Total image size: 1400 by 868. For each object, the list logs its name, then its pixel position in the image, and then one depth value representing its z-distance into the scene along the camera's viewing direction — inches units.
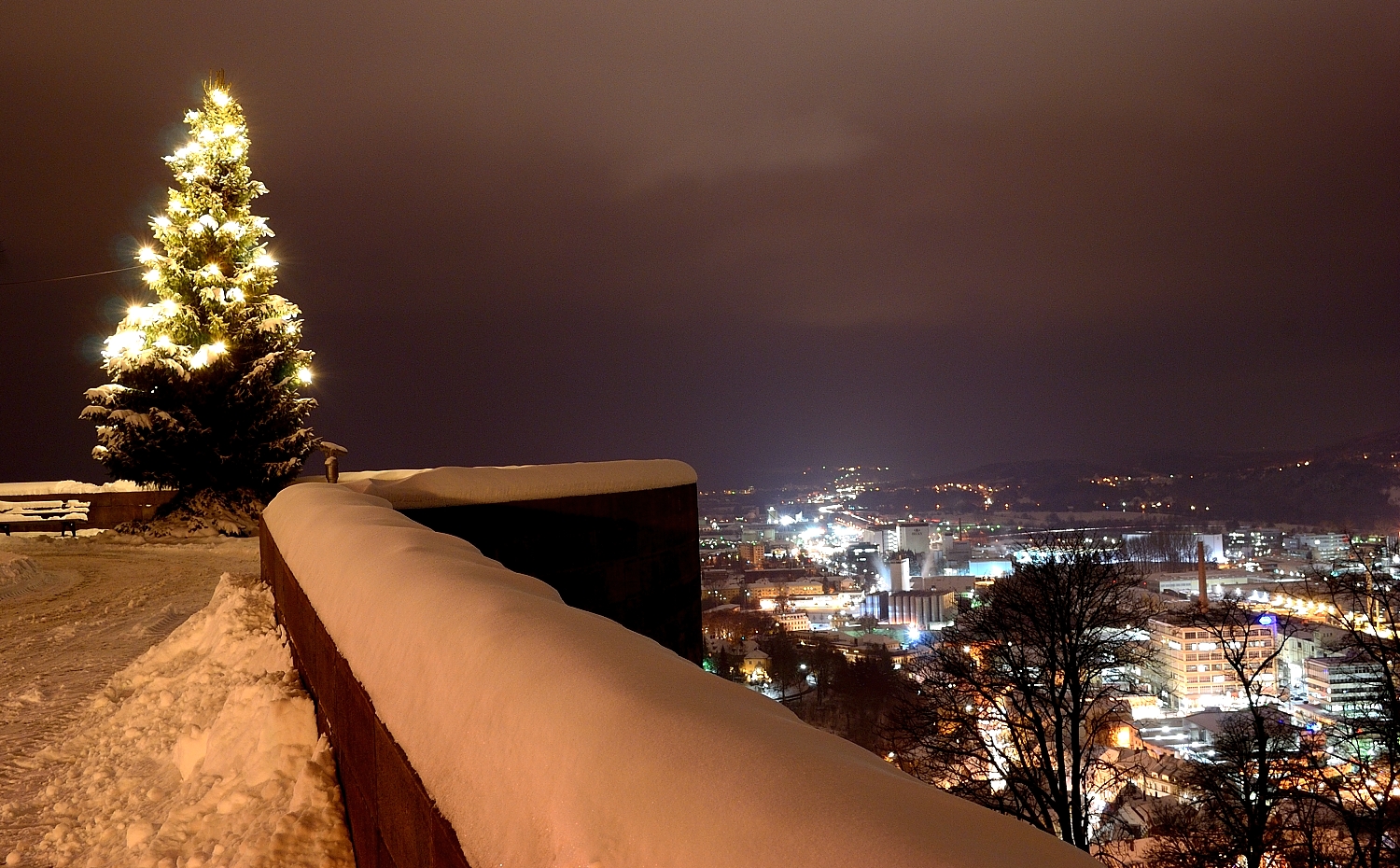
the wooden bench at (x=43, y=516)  717.3
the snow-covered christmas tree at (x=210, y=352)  639.8
